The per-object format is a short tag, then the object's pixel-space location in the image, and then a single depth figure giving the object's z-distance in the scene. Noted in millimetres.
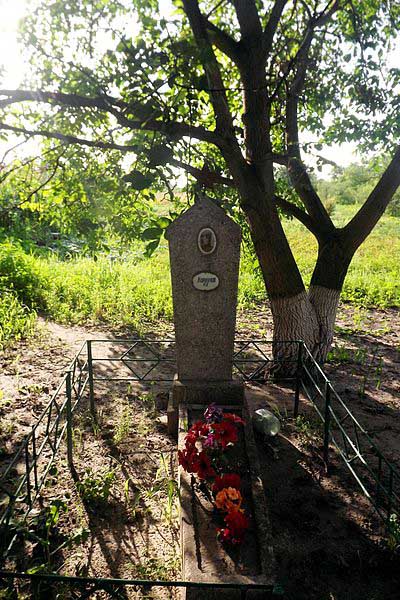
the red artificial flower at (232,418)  3762
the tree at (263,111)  4766
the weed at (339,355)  7090
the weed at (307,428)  4875
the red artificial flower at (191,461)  3490
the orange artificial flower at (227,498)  3086
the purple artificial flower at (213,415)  3766
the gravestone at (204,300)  4547
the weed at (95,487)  3795
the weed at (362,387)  5914
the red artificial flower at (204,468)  3465
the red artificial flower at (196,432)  3555
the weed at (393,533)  3197
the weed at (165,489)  3637
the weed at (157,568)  3094
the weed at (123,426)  4727
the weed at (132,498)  3717
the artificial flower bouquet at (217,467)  2965
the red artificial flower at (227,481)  3211
